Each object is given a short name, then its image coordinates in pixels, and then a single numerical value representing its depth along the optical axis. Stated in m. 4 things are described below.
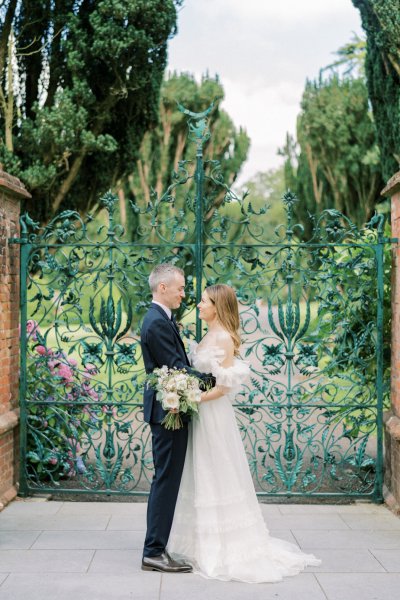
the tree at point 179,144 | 21.72
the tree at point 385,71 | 9.77
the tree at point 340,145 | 22.73
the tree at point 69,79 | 10.09
